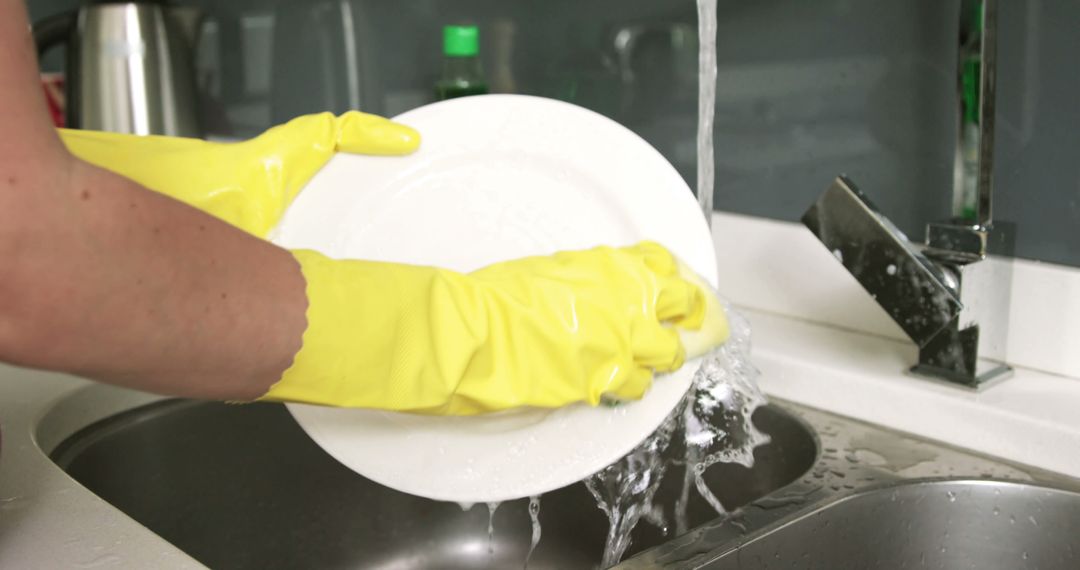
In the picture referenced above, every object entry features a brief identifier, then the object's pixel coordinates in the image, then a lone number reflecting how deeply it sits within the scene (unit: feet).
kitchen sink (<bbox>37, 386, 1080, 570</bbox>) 2.83
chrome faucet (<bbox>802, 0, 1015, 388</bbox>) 3.06
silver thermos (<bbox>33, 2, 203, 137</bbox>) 5.57
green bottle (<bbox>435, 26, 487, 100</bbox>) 4.66
